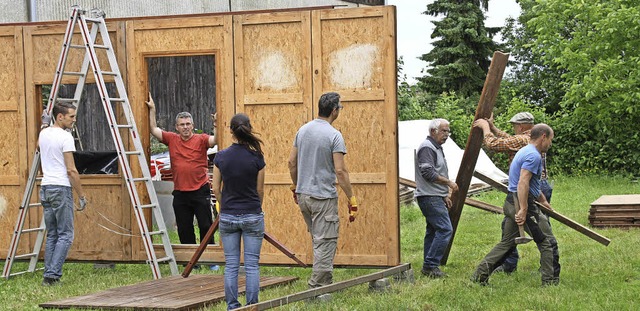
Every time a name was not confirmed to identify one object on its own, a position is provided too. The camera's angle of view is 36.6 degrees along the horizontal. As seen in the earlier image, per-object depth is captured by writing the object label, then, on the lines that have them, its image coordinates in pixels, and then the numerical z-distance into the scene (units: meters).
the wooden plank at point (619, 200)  15.27
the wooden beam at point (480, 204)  15.22
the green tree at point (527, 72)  37.97
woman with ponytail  7.95
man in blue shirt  9.42
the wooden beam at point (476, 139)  10.54
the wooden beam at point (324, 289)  7.63
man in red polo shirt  11.46
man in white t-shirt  10.42
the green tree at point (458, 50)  39.78
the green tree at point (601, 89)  27.56
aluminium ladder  10.94
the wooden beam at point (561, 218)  9.95
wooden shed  10.62
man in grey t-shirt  8.84
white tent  21.44
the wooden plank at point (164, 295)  8.67
